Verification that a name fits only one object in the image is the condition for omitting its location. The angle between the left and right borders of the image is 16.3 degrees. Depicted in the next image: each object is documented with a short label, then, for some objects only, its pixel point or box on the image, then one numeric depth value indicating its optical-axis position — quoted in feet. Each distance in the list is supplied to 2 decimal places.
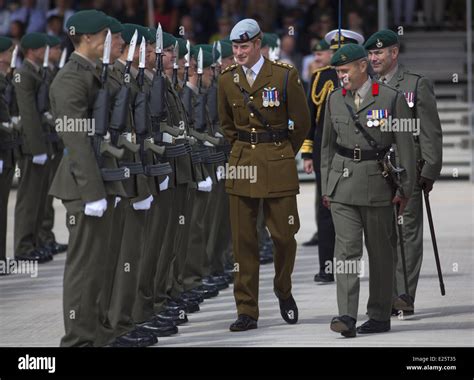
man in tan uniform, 35.70
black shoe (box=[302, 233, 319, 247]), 54.44
